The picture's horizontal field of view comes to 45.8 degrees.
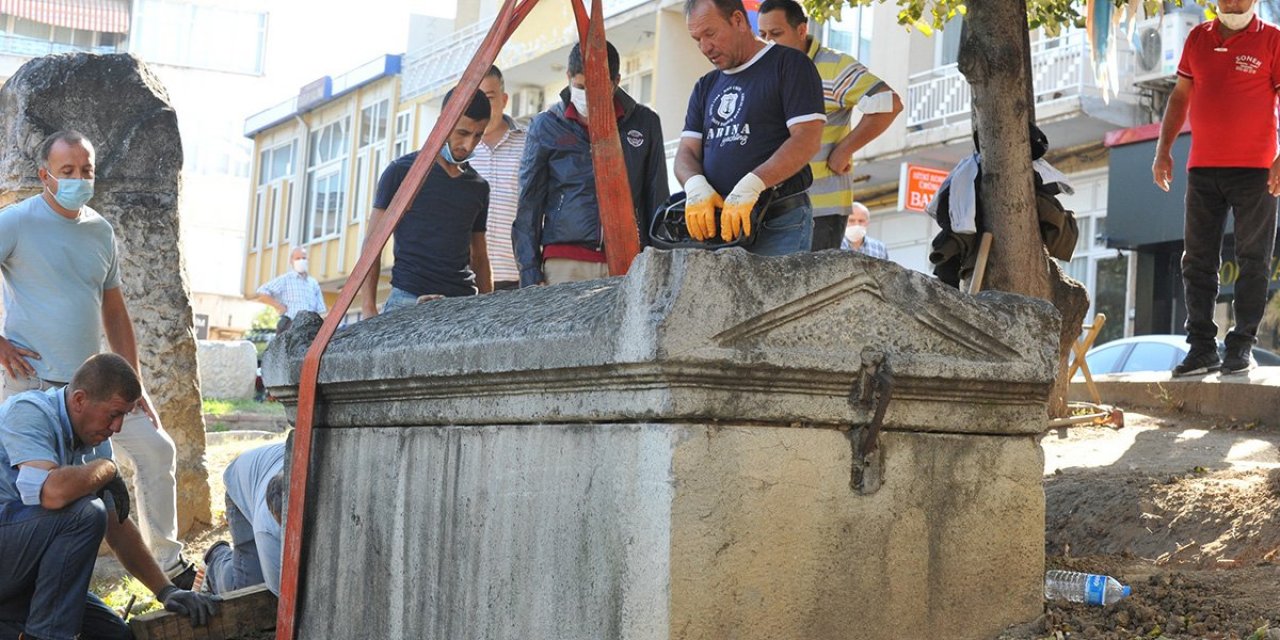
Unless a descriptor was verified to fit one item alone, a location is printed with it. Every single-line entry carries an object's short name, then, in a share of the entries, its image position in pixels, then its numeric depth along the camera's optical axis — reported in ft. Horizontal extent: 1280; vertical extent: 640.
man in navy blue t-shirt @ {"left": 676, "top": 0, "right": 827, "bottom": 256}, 14.98
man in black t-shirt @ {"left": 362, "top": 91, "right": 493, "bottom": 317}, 20.88
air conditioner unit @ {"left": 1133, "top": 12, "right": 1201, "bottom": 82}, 60.59
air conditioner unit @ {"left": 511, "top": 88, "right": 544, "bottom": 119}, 96.53
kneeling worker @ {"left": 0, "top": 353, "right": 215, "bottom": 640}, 15.64
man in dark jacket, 19.70
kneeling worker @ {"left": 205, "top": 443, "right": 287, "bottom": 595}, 16.69
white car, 43.68
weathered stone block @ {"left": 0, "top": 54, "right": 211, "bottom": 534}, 24.80
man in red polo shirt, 24.73
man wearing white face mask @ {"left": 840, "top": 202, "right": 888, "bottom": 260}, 32.89
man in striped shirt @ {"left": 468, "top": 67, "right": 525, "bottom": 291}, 23.47
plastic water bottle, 12.26
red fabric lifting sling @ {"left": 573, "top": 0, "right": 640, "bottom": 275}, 14.39
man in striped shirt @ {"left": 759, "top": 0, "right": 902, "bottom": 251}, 20.12
